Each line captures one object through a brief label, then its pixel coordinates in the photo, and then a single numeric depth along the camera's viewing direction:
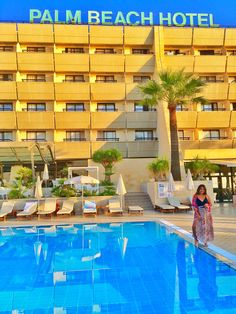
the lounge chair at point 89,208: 15.10
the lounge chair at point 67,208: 15.01
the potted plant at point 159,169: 18.39
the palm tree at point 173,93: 17.32
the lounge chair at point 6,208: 14.95
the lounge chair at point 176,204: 15.78
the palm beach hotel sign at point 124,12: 25.91
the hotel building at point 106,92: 24.38
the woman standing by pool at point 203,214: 7.71
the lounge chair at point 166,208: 15.81
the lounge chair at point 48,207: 15.12
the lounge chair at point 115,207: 15.33
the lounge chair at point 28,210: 14.92
